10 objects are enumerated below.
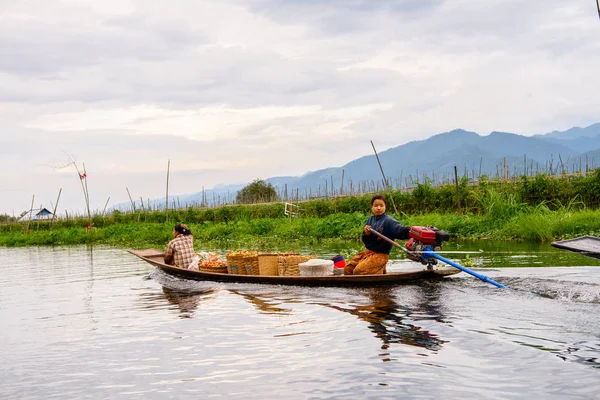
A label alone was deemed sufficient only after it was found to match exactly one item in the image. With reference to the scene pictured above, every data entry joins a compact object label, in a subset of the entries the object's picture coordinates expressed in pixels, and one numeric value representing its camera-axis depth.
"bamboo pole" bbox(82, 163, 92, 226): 26.69
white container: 8.08
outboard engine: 7.30
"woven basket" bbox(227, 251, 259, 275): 8.85
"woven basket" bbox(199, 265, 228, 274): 9.47
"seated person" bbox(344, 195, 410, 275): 7.58
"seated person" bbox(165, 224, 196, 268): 10.03
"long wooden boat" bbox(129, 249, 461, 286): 7.47
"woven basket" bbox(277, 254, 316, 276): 8.41
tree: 43.03
